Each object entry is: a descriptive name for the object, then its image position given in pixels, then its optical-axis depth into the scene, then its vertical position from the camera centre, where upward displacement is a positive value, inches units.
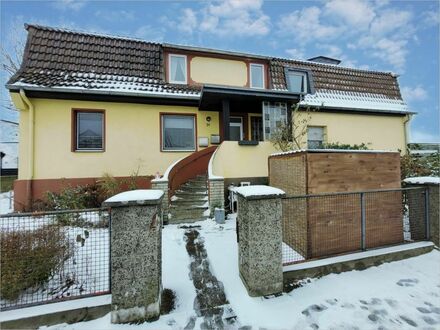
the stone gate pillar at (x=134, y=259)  97.7 -39.1
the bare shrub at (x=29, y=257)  102.8 -42.3
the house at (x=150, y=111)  291.9 +96.8
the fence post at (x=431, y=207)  174.1 -31.5
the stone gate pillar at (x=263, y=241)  114.0 -37.1
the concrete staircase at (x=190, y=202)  242.8 -36.8
